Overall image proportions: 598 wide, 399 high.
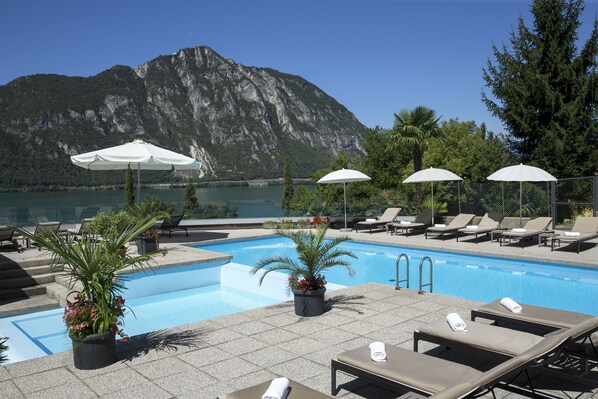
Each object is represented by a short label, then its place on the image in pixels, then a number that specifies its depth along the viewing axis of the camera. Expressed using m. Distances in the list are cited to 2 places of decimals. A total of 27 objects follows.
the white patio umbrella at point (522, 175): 14.04
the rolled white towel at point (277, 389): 3.41
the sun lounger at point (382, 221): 17.50
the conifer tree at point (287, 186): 31.90
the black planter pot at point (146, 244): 12.22
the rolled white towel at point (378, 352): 4.07
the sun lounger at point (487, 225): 14.45
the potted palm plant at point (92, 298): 4.93
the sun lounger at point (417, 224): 16.53
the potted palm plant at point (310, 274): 6.82
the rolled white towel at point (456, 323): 4.77
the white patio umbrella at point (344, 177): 17.70
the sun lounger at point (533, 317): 5.11
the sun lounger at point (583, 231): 11.99
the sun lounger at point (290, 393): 3.55
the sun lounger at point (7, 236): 11.44
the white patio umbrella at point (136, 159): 13.19
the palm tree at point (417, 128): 19.91
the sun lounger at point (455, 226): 15.01
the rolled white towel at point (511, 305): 5.54
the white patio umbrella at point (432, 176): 16.12
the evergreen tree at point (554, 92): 21.58
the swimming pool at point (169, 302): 7.39
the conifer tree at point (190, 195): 28.26
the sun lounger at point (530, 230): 13.16
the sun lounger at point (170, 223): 15.65
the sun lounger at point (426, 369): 3.25
